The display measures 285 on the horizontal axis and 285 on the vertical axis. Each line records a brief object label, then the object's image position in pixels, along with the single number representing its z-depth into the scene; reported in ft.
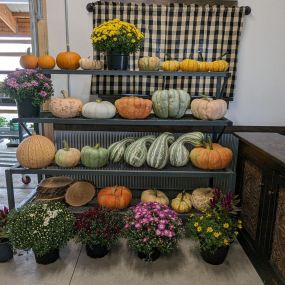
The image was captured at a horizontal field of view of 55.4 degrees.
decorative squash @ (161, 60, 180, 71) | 7.45
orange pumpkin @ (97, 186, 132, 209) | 7.66
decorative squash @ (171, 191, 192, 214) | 7.73
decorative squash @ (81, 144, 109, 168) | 7.42
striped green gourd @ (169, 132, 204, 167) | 7.61
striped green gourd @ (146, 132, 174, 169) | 7.48
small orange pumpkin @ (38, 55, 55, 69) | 7.36
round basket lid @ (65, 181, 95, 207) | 8.08
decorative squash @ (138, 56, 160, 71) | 7.34
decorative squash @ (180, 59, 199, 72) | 7.40
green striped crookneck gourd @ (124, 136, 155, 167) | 7.55
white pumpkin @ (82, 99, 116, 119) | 7.25
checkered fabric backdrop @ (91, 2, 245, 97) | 8.36
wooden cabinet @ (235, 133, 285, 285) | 5.44
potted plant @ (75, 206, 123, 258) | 6.25
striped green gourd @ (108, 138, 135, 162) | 7.86
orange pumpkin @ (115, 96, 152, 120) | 7.19
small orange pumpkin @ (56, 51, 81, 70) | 7.29
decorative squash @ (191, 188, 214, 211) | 7.70
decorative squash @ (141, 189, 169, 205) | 7.73
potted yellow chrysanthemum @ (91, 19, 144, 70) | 6.90
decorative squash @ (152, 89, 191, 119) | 7.30
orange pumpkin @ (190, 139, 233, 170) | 7.31
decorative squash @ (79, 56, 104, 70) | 7.29
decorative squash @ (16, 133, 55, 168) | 7.18
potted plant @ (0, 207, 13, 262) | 6.31
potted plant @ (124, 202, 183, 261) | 6.14
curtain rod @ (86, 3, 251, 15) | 8.39
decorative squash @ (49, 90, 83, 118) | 7.24
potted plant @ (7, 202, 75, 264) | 5.91
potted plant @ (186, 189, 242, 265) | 6.15
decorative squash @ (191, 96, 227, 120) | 7.22
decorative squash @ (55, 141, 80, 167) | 7.39
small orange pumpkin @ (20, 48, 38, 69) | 7.34
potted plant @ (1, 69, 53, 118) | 7.00
